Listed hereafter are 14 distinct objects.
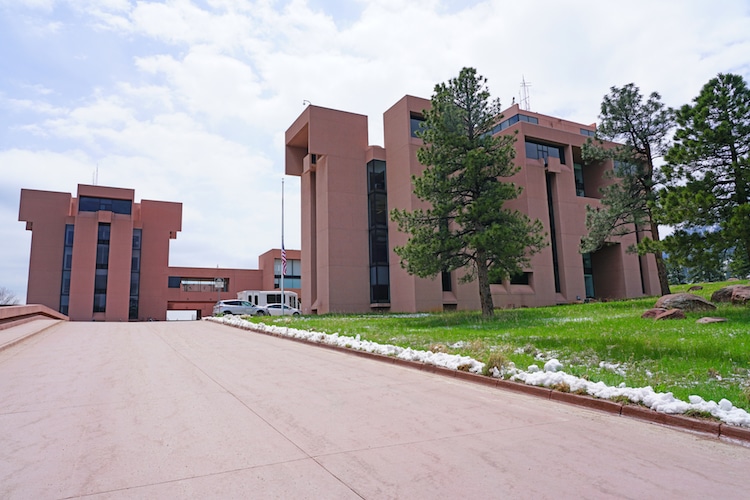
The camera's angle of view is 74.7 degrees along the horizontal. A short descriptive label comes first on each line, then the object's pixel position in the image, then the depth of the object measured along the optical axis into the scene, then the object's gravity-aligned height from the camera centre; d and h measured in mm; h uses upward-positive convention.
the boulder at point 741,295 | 18516 +39
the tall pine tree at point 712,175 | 16534 +4174
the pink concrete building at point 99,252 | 54344 +7037
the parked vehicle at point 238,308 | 43875 +119
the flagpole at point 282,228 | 33278 +5996
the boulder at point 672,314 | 16281 -540
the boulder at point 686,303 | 17906 -190
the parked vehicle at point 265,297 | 55938 +1354
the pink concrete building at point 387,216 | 37750 +7334
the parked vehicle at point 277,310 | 45553 -193
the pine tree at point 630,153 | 28000 +8533
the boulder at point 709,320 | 14250 -674
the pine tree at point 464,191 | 22625 +5352
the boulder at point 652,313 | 17266 -514
